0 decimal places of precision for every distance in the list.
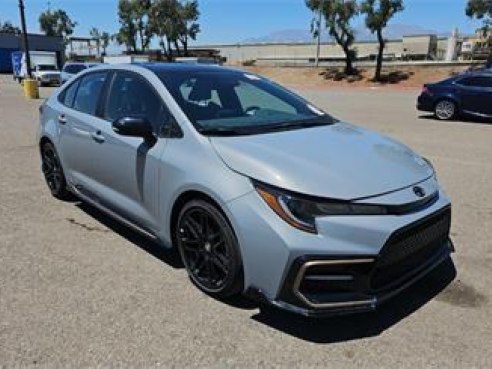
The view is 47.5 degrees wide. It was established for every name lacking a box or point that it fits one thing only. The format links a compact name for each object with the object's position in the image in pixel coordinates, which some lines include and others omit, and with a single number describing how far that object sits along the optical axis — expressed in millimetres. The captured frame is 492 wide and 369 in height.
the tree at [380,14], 45250
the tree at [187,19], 76938
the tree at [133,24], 81938
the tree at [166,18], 76938
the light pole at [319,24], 49075
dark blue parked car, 15797
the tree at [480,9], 46594
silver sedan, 3305
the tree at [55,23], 118812
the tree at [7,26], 138100
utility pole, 25359
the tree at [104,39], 123788
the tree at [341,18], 47500
